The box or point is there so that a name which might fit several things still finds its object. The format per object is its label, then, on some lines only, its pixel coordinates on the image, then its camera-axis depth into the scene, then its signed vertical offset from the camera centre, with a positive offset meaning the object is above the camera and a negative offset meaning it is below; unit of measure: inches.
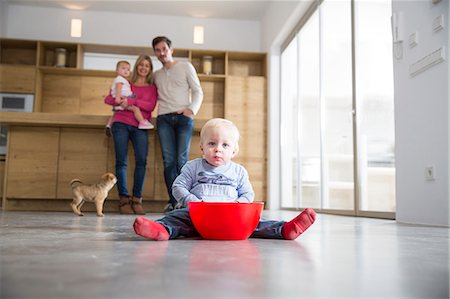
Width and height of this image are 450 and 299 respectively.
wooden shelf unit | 218.7 +48.3
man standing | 128.6 +21.5
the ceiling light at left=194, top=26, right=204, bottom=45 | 212.4 +69.6
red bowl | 49.6 -3.8
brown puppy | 118.8 -2.4
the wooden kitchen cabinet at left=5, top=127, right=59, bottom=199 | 150.2 +6.2
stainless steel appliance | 216.8 +37.5
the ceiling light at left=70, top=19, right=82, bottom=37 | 211.6 +71.5
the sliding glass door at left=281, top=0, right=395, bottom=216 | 143.9 +28.1
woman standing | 131.3 +14.6
